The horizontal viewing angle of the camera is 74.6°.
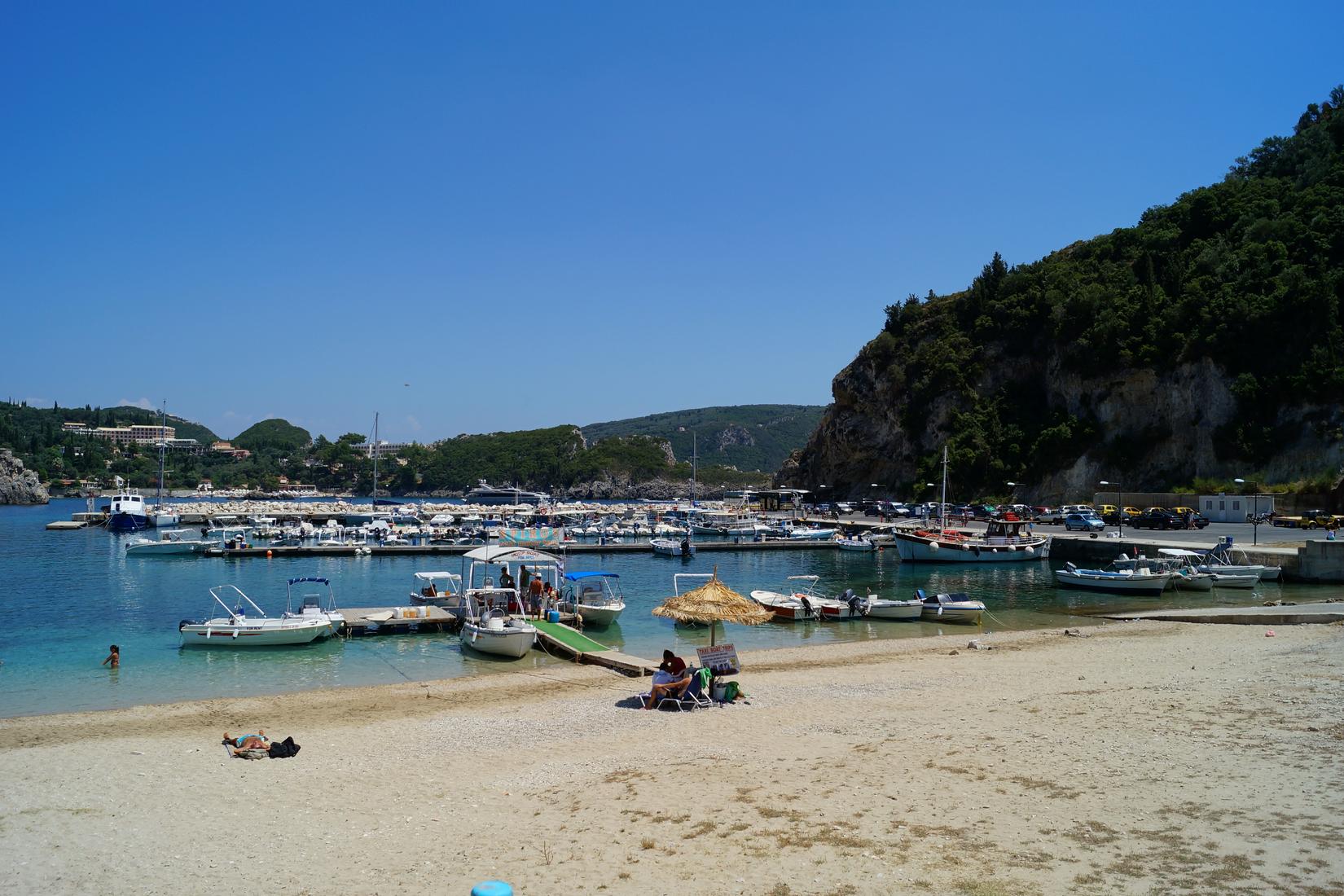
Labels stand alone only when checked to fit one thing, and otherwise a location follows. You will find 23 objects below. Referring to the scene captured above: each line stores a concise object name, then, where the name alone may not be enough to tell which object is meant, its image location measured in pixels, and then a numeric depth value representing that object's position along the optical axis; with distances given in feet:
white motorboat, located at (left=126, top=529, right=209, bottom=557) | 188.65
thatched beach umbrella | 68.95
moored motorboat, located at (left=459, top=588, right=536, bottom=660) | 79.92
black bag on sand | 46.88
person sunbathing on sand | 47.47
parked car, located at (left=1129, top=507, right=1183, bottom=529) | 194.39
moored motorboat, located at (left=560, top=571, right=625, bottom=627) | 96.53
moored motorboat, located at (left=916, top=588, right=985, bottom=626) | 104.58
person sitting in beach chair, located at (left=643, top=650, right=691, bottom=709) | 57.06
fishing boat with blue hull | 262.26
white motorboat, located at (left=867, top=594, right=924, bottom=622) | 104.99
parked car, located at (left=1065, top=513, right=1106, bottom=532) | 200.03
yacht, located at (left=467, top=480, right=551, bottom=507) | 525.75
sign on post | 60.08
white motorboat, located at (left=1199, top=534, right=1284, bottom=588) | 127.24
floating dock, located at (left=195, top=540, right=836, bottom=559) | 190.49
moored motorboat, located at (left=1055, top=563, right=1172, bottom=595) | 124.57
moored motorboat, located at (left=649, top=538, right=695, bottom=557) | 193.57
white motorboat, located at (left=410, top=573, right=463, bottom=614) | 102.99
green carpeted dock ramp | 71.36
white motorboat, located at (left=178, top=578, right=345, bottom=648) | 85.20
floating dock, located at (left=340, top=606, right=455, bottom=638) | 93.86
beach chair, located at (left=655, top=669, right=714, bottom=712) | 57.11
